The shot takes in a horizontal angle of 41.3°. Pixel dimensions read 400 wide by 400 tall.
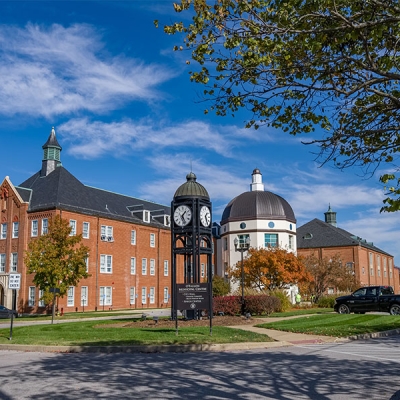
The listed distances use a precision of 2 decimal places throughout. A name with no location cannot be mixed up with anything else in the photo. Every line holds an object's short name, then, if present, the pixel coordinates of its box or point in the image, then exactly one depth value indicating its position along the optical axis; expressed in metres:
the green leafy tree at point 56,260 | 39.25
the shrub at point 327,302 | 38.50
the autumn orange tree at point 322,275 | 46.78
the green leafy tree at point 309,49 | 7.56
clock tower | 24.84
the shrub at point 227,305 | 28.23
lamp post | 29.02
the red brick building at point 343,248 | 70.62
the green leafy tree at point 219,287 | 51.22
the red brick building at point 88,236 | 49.00
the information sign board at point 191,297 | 18.73
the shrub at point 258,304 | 28.98
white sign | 19.06
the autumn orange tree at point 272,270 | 40.00
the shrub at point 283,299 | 33.44
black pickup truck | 29.78
